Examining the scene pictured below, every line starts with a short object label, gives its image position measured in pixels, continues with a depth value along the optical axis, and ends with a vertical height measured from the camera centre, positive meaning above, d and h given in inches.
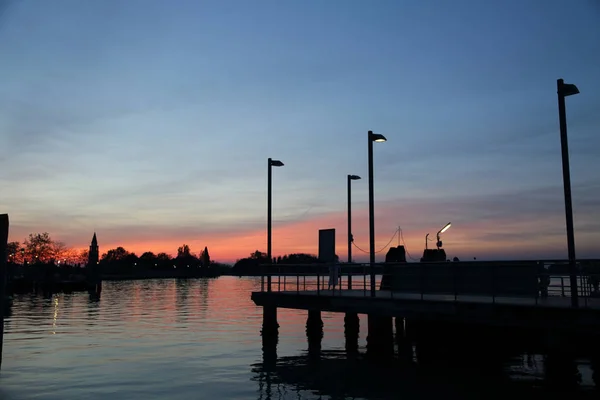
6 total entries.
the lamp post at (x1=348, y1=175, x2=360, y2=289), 1309.3 +100.0
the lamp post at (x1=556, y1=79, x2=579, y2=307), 649.0 +104.5
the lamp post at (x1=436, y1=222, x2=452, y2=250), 1342.3 +69.5
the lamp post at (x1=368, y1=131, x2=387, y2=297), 911.0 +98.0
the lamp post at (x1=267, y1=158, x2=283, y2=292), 1146.6 +105.5
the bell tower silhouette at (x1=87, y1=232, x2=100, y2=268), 7052.2 +214.7
